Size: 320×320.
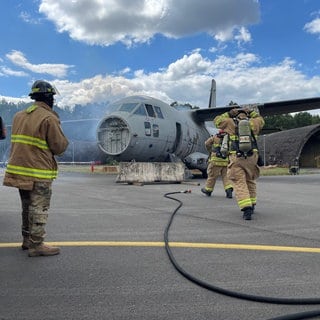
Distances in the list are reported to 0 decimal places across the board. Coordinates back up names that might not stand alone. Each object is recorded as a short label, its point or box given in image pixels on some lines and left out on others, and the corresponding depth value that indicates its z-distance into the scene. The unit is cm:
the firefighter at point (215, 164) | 1048
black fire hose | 267
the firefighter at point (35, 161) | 438
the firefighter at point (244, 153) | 681
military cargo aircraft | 1503
